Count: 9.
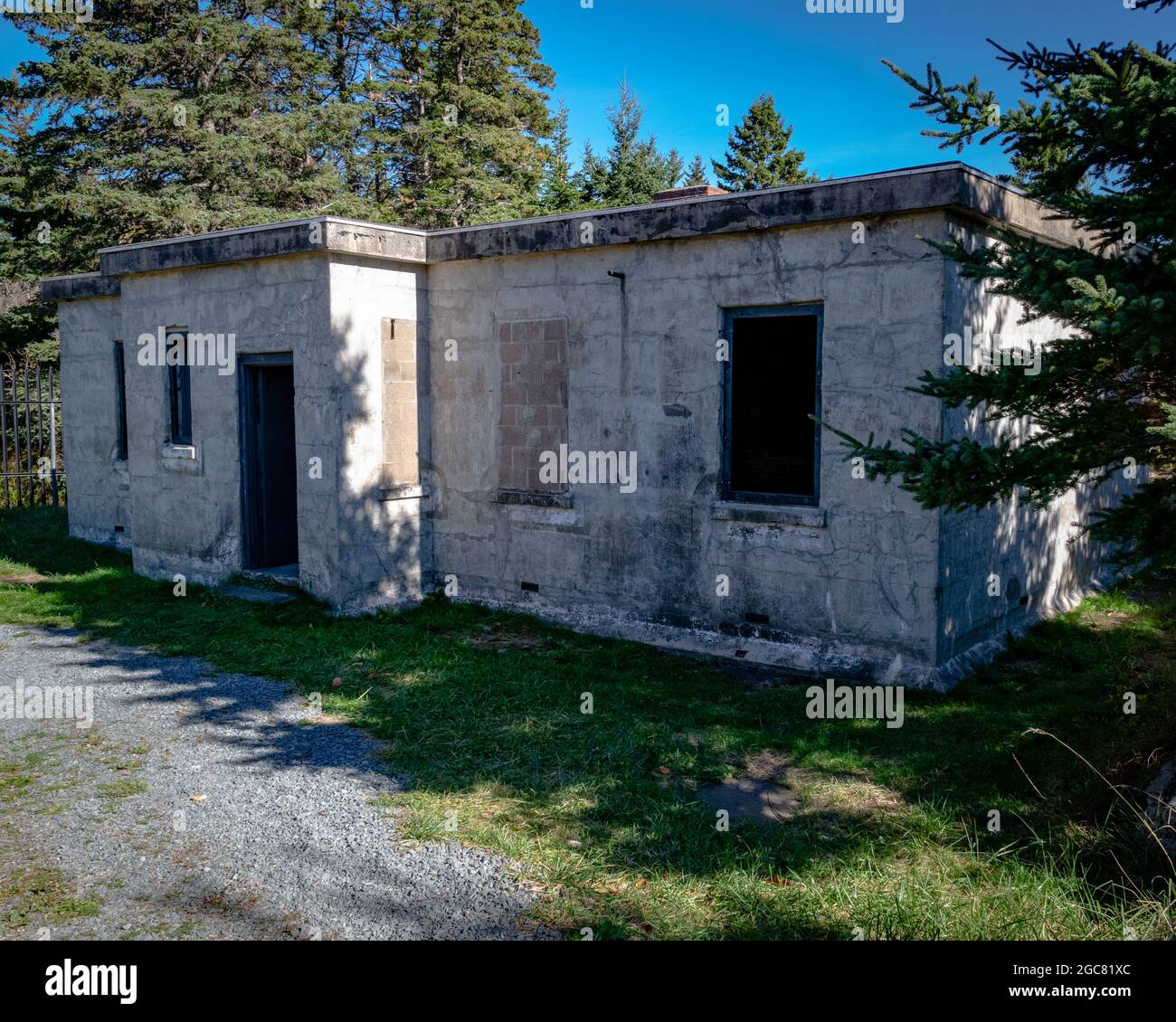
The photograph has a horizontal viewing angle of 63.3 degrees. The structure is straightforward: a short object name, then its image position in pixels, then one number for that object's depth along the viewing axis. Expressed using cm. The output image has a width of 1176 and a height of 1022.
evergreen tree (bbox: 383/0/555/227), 2520
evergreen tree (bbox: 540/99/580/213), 2769
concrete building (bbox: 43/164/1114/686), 757
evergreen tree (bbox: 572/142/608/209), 2864
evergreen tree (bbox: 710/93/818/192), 3500
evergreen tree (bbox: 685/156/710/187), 3897
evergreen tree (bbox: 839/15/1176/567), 437
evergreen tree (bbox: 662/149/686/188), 3131
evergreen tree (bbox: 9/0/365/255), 2222
